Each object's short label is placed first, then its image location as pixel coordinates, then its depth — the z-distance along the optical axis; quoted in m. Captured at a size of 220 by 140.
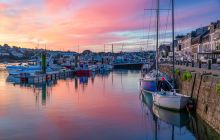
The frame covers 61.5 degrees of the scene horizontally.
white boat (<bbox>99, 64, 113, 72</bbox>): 65.78
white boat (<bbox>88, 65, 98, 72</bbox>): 60.60
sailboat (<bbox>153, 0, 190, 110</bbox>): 15.77
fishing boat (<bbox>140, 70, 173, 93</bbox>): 22.02
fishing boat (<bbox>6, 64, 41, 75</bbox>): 41.51
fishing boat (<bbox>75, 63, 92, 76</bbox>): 50.95
